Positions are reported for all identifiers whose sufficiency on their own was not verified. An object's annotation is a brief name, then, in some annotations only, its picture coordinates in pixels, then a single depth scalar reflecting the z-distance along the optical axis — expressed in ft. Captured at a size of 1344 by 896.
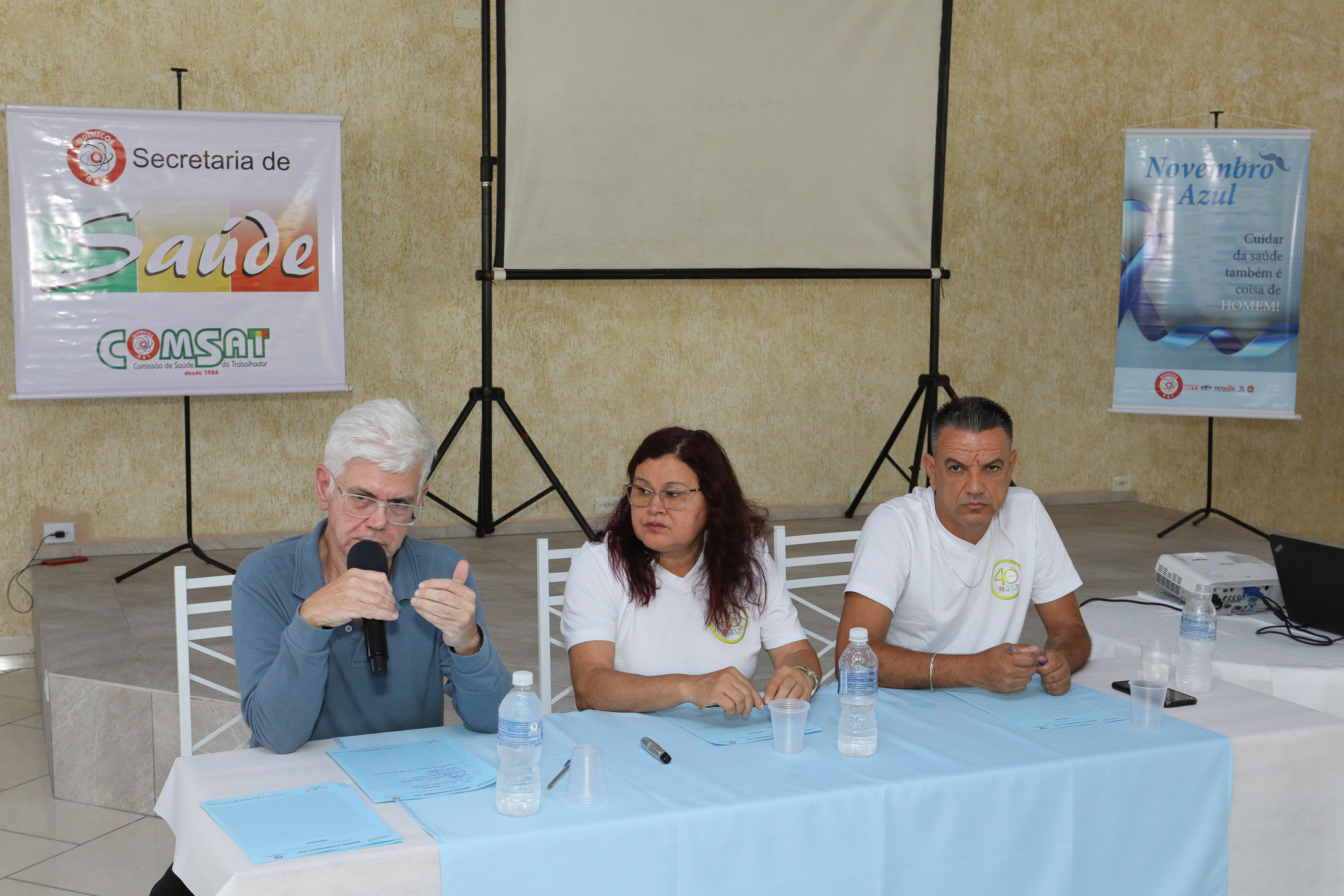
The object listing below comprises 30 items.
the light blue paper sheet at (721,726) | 6.38
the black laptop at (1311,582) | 8.41
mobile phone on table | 7.01
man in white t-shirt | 7.93
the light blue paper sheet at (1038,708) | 6.71
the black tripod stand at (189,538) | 15.57
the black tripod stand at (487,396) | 17.10
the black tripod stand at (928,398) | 19.21
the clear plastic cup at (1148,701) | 6.58
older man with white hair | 5.84
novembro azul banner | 18.49
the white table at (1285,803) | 6.48
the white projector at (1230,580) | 9.14
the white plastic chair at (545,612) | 8.57
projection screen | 17.88
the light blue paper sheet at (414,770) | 5.54
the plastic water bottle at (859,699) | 6.12
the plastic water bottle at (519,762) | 5.29
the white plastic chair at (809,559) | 9.23
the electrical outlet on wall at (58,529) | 16.34
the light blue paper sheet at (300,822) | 4.91
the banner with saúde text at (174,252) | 14.48
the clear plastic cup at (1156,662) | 7.16
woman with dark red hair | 7.32
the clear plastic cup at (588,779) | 5.43
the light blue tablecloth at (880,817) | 5.20
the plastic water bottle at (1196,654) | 7.33
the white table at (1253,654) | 7.89
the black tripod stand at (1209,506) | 19.26
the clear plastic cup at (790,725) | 6.12
